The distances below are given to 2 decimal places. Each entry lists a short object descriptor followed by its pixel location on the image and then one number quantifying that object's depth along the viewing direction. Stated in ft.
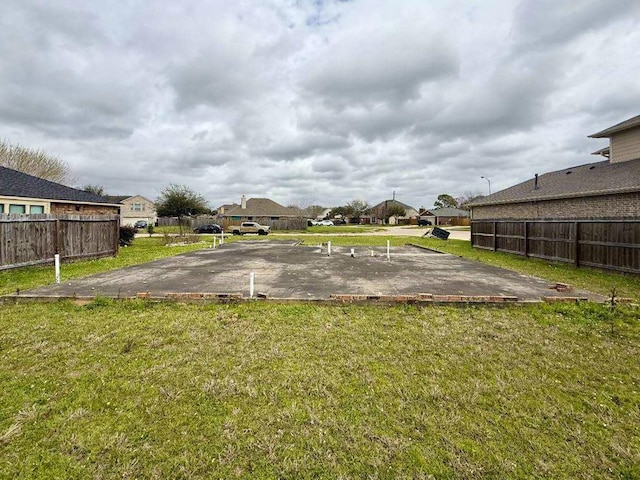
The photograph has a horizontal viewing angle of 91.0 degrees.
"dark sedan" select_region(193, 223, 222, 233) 130.71
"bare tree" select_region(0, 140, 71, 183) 102.53
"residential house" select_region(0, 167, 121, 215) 51.64
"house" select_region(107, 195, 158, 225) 200.64
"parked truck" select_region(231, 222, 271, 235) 126.00
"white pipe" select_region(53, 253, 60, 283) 26.48
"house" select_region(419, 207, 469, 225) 233.78
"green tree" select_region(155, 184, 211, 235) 129.90
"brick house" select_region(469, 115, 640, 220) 43.47
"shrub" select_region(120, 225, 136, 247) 64.28
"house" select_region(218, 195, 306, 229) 187.21
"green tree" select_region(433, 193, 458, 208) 327.26
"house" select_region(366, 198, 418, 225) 273.56
